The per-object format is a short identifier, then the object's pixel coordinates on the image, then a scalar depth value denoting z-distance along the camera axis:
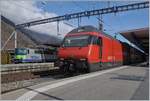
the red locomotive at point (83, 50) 15.88
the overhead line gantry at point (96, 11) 34.56
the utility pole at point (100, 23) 38.26
